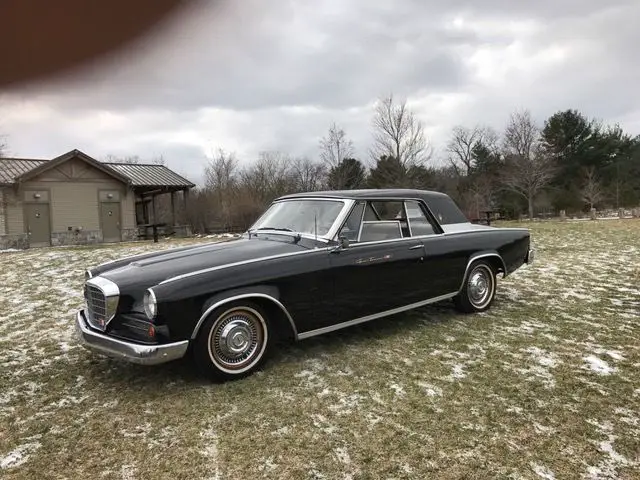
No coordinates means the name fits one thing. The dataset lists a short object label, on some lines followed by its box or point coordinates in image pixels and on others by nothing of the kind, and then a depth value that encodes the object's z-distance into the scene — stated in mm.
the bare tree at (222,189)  31016
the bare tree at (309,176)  40625
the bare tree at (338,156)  38188
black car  3582
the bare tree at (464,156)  49844
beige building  22969
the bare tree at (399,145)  33594
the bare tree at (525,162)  34875
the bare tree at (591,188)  37781
